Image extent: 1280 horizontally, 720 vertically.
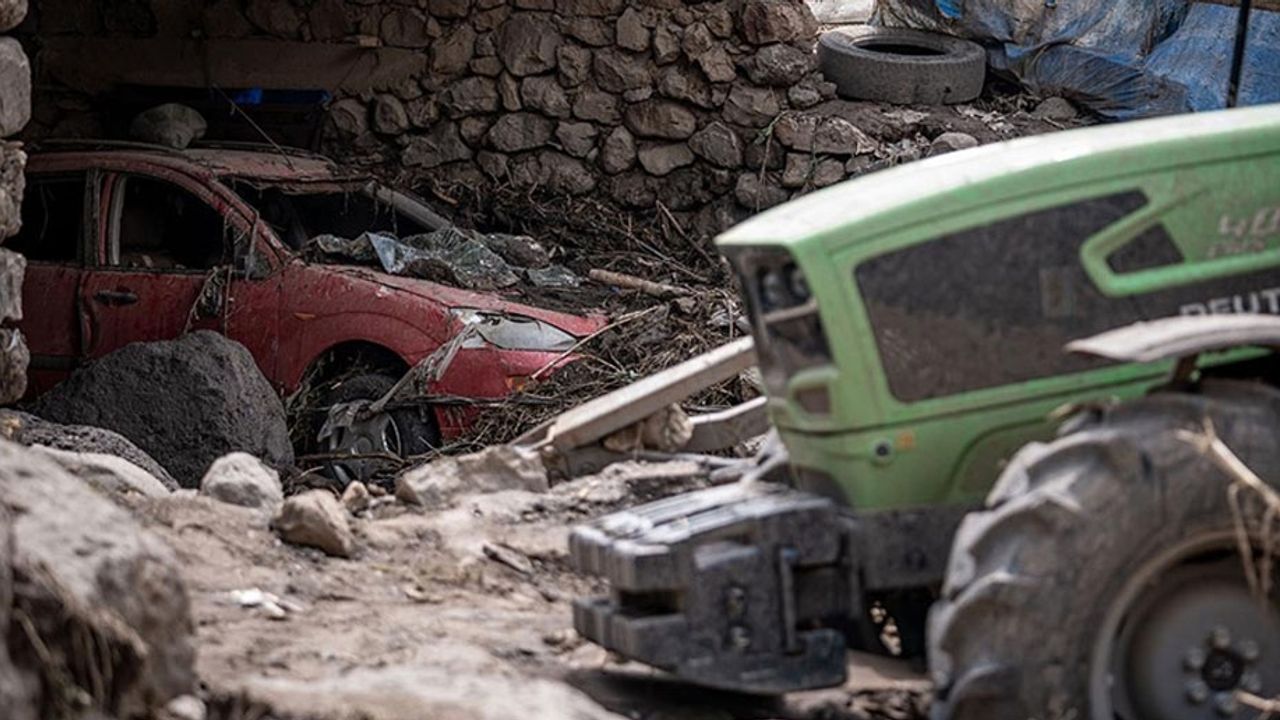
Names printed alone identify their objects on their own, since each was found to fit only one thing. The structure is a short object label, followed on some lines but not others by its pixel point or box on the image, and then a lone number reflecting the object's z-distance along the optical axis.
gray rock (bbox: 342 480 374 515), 7.84
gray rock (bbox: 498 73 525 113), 13.81
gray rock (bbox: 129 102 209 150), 12.73
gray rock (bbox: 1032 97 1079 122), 13.59
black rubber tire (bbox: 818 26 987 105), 13.55
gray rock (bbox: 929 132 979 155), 12.99
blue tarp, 13.30
